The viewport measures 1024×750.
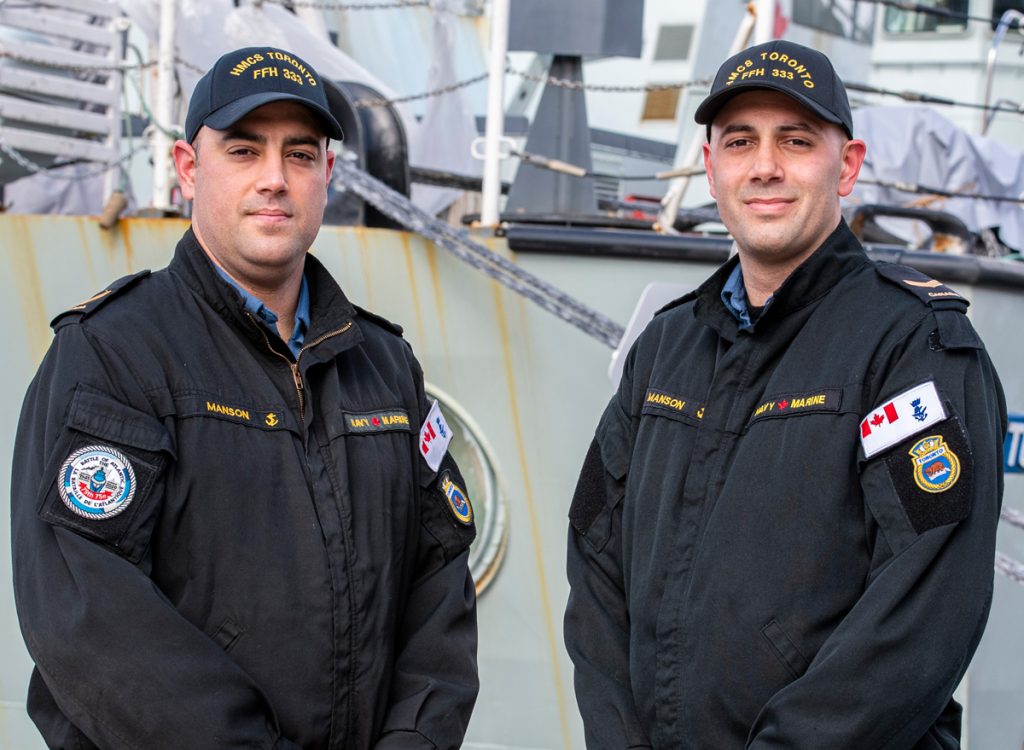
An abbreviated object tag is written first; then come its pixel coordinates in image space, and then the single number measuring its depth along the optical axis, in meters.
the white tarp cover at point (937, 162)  6.60
